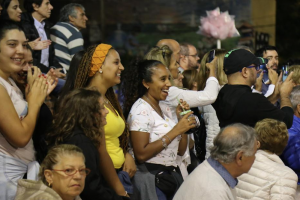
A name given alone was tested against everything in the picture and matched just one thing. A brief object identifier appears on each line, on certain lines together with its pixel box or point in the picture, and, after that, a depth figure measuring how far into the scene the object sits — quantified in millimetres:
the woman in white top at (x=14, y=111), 5252
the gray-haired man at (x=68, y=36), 9711
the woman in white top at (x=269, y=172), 6162
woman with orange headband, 6179
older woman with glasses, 4950
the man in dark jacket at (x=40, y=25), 9118
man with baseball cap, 6642
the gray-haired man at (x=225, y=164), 5335
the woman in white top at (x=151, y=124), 6707
